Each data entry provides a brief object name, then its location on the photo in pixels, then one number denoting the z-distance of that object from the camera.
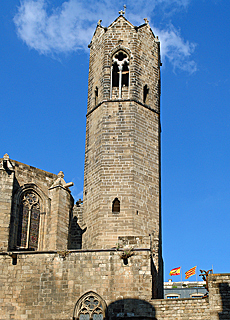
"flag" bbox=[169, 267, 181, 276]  51.03
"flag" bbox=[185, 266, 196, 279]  47.84
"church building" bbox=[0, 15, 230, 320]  24.20
